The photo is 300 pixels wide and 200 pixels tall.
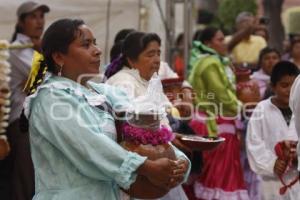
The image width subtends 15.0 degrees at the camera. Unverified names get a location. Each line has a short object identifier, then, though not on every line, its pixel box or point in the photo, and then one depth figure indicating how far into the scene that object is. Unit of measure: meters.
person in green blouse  10.39
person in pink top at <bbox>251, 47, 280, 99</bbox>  12.34
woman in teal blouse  4.97
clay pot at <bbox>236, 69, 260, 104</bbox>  11.29
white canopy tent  9.99
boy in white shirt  8.60
